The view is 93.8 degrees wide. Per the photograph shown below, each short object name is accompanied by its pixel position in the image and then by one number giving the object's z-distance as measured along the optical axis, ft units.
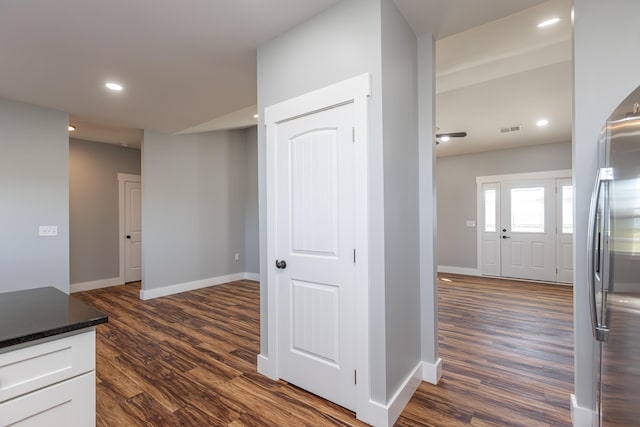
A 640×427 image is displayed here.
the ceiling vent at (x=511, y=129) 16.20
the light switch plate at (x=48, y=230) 12.37
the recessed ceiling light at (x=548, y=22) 8.03
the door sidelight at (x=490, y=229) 21.48
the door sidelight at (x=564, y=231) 18.95
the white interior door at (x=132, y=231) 20.11
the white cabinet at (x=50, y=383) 3.38
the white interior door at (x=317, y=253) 6.57
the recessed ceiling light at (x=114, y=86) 10.68
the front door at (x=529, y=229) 19.69
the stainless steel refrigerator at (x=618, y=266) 3.20
